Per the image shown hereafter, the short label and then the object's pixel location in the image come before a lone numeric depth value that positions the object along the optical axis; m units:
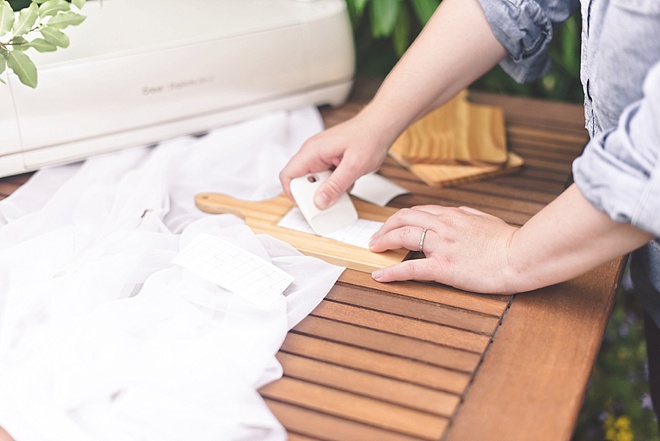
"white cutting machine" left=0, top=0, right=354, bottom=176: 1.19
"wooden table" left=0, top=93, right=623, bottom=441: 0.77
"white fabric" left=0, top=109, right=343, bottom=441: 0.77
